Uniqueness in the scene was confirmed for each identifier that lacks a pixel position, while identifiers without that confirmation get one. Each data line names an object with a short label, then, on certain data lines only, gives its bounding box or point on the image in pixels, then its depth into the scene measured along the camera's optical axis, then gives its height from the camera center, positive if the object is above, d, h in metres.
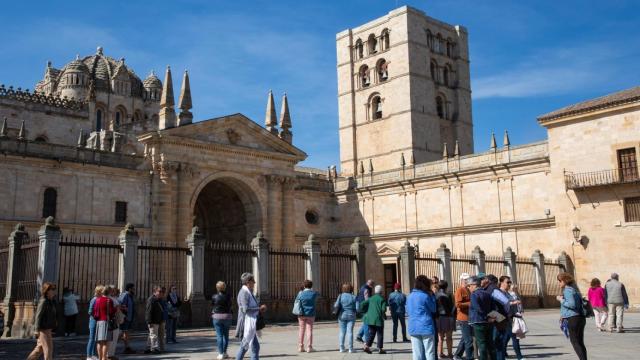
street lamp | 30.98 +2.02
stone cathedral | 30.17 +5.30
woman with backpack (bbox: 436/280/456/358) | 12.73 -0.66
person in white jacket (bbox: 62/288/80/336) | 18.86 -0.63
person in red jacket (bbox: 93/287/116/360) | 11.95 -0.61
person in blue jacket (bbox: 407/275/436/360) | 9.49 -0.63
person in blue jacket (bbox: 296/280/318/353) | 14.05 -0.60
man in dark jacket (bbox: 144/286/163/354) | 14.39 -0.71
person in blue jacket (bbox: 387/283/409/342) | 15.77 -0.62
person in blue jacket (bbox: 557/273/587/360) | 10.78 -0.61
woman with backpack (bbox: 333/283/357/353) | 13.80 -0.63
